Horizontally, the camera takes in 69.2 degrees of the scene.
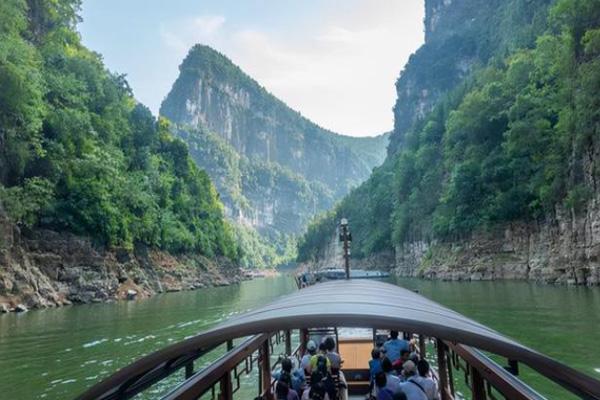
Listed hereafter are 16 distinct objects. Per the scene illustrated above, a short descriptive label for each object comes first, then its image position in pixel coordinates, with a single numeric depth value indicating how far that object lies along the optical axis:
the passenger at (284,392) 5.93
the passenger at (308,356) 7.19
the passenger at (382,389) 5.50
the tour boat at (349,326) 2.73
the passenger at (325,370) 5.88
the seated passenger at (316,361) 6.29
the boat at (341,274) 51.75
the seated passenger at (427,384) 5.57
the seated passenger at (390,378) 5.57
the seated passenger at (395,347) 7.51
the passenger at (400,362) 7.07
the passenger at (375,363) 6.94
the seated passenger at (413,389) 5.22
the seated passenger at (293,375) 6.30
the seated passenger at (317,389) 5.73
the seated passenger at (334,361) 7.01
